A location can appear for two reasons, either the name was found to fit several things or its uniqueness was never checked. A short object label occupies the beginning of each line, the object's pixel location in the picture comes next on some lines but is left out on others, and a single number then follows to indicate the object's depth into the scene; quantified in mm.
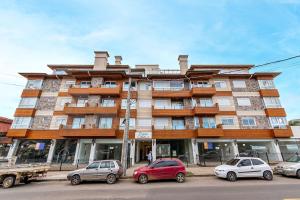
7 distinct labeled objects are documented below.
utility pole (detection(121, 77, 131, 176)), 13012
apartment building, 20750
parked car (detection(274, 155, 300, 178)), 11475
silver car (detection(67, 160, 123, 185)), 10945
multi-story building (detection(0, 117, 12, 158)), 25716
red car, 10672
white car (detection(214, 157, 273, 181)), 10906
